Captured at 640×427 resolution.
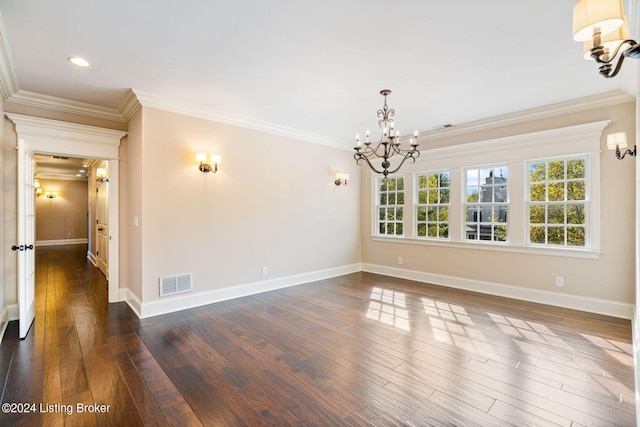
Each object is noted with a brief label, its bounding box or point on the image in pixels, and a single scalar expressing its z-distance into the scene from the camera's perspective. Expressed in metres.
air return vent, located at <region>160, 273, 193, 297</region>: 3.95
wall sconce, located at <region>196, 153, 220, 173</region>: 4.13
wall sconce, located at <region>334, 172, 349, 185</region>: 6.12
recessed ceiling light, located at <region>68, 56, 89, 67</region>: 2.90
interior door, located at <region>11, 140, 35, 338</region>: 3.16
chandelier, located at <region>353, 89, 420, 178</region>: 3.37
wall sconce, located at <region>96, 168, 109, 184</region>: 6.25
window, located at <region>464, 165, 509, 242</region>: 4.80
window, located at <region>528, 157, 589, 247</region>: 4.12
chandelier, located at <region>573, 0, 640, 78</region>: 1.29
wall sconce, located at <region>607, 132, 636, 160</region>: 3.21
